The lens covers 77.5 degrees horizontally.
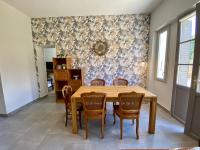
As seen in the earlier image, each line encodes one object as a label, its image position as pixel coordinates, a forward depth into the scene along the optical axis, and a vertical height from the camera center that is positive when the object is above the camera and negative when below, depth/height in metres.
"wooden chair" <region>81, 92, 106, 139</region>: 2.26 -0.80
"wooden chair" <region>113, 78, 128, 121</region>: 3.99 -0.62
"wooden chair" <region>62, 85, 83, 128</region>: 2.81 -0.86
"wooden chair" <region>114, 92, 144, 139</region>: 2.23 -0.79
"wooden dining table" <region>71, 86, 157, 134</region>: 2.44 -0.76
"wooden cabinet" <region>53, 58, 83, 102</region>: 4.53 -0.44
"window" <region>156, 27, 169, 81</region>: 3.71 +0.31
